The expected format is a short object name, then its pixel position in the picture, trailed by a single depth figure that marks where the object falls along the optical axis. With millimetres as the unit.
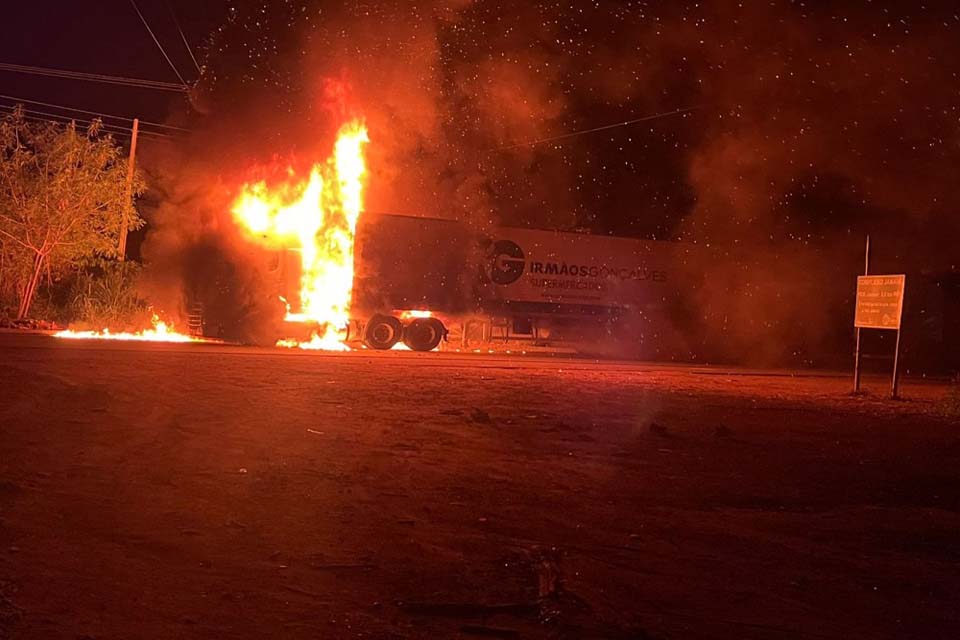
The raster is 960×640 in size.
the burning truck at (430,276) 24953
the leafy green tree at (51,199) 29094
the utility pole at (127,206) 30358
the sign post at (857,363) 18016
